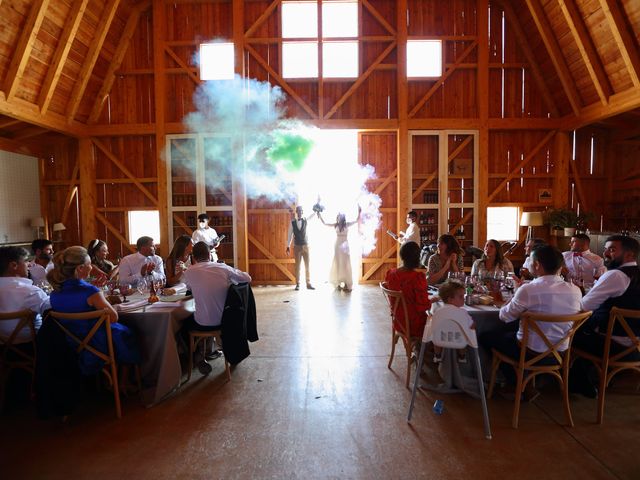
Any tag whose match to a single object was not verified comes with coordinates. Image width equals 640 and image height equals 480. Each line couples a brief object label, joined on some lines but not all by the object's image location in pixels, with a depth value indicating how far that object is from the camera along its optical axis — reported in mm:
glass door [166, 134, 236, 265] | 9234
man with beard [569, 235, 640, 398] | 3027
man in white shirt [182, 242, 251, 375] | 3660
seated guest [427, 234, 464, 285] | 4348
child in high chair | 2986
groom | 8719
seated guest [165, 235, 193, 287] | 4453
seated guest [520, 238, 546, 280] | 4289
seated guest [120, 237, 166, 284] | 4398
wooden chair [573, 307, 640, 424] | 2830
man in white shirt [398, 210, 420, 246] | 8223
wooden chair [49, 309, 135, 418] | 2846
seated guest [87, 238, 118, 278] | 5065
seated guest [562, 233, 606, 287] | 4273
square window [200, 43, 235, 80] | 9250
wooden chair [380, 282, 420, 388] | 3521
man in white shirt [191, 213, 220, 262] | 8367
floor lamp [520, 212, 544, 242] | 8805
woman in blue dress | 2932
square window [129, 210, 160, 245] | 9844
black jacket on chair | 3625
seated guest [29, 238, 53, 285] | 4738
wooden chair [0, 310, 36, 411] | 3148
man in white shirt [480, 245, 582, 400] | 2805
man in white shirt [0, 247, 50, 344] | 3203
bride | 8586
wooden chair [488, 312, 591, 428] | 2777
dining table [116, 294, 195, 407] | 3375
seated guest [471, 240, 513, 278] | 4320
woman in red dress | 3508
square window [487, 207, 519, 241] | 9727
